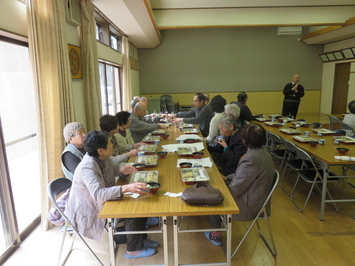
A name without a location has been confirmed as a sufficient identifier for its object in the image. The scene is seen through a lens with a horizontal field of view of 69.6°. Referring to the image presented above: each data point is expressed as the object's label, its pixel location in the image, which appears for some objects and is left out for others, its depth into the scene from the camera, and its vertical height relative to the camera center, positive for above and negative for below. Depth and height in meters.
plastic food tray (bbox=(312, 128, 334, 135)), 3.84 -0.62
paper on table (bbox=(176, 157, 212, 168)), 2.38 -0.67
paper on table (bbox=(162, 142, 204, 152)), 2.91 -0.65
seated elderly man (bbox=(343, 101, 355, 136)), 4.08 -0.45
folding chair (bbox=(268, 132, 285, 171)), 3.81 -0.96
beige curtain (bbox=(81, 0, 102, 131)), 3.67 +0.39
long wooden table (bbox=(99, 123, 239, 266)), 1.60 -0.74
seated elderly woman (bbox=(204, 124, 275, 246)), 2.08 -0.69
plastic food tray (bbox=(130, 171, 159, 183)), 2.03 -0.68
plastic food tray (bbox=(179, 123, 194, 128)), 4.47 -0.59
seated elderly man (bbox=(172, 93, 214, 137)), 4.32 -0.41
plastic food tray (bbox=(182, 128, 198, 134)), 3.90 -0.61
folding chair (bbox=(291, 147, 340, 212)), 2.88 -1.03
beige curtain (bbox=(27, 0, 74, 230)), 2.50 +0.15
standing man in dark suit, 6.56 -0.14
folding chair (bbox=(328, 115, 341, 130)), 5.35 -0.63
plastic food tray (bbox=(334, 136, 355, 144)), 3.30 -0.65
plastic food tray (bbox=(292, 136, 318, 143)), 3.41 -0.65
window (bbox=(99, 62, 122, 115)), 5.74 +0.11
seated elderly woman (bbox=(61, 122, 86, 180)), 2.29 -0.51
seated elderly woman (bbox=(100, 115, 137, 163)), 2.64 -0.37
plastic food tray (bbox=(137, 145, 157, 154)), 2.79 -0.63
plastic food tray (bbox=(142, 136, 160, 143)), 3.26 -0.61
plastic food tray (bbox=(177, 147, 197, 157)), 2.64 -0.63
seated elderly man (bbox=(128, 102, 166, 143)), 3.67 -0.48
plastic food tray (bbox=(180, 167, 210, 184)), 1.98 -0.67
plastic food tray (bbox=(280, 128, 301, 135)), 4.00 -0.64
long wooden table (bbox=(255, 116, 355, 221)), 2.67 -0.71
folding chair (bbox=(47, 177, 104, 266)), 1.91 -0.77
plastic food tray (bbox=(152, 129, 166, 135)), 3.73 -0.60
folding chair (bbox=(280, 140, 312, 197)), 3.27 -0.98
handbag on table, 1.66 -0.68
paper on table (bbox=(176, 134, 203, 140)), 3.44 -0.62
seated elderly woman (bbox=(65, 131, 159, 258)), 1.76 -0.67
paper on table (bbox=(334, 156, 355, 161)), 2.65 -0.70
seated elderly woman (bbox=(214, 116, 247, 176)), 2.76 -0.58
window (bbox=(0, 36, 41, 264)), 2.40 -0.57
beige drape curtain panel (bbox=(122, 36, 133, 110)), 6.89 +0.38
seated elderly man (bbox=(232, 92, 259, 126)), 5.15 -0.36
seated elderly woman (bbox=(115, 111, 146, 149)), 3.09 -0.46
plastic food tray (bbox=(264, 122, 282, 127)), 4.82 -0.62
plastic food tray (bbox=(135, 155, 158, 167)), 2.37 -0.66
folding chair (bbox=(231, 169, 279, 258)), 2.09 -1.07
